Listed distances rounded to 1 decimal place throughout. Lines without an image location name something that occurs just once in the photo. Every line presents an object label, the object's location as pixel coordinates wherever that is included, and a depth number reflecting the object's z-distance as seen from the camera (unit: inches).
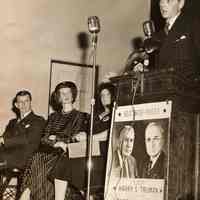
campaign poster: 130.5
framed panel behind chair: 263.3
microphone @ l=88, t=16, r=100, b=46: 148.9
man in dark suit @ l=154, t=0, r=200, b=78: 144.8
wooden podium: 130.3
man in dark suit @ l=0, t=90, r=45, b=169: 206.2
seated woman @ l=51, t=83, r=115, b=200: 166.7
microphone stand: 143.4
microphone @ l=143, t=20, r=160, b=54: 150.8
